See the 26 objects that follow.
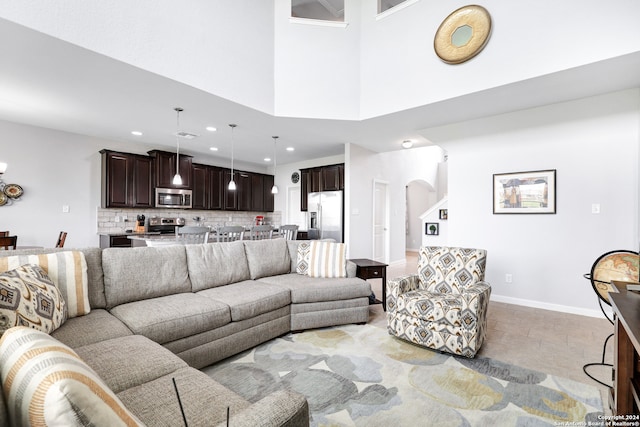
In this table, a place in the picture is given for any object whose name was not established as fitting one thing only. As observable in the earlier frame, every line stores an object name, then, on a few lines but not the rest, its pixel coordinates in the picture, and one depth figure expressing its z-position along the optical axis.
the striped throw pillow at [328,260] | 3.39
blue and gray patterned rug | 1.76
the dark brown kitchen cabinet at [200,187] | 6.68
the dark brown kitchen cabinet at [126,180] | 5.43
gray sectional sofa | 1.16
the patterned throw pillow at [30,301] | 1.42
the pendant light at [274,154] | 5.61
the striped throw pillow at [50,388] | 0.59
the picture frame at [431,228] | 5.80
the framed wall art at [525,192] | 3.86
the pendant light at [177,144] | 4.08
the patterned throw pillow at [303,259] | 3.51
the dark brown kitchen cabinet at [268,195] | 8.22
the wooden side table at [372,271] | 3.47
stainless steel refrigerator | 6.21
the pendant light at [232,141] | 4.75
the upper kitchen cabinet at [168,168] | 6.02
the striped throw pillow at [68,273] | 1.95
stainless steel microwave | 6.07
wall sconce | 4.59
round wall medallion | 3.34
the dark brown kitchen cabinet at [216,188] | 6.98
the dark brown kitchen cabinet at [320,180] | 6.50
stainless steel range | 6.13
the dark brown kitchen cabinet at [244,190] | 7.57
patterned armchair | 2.41
